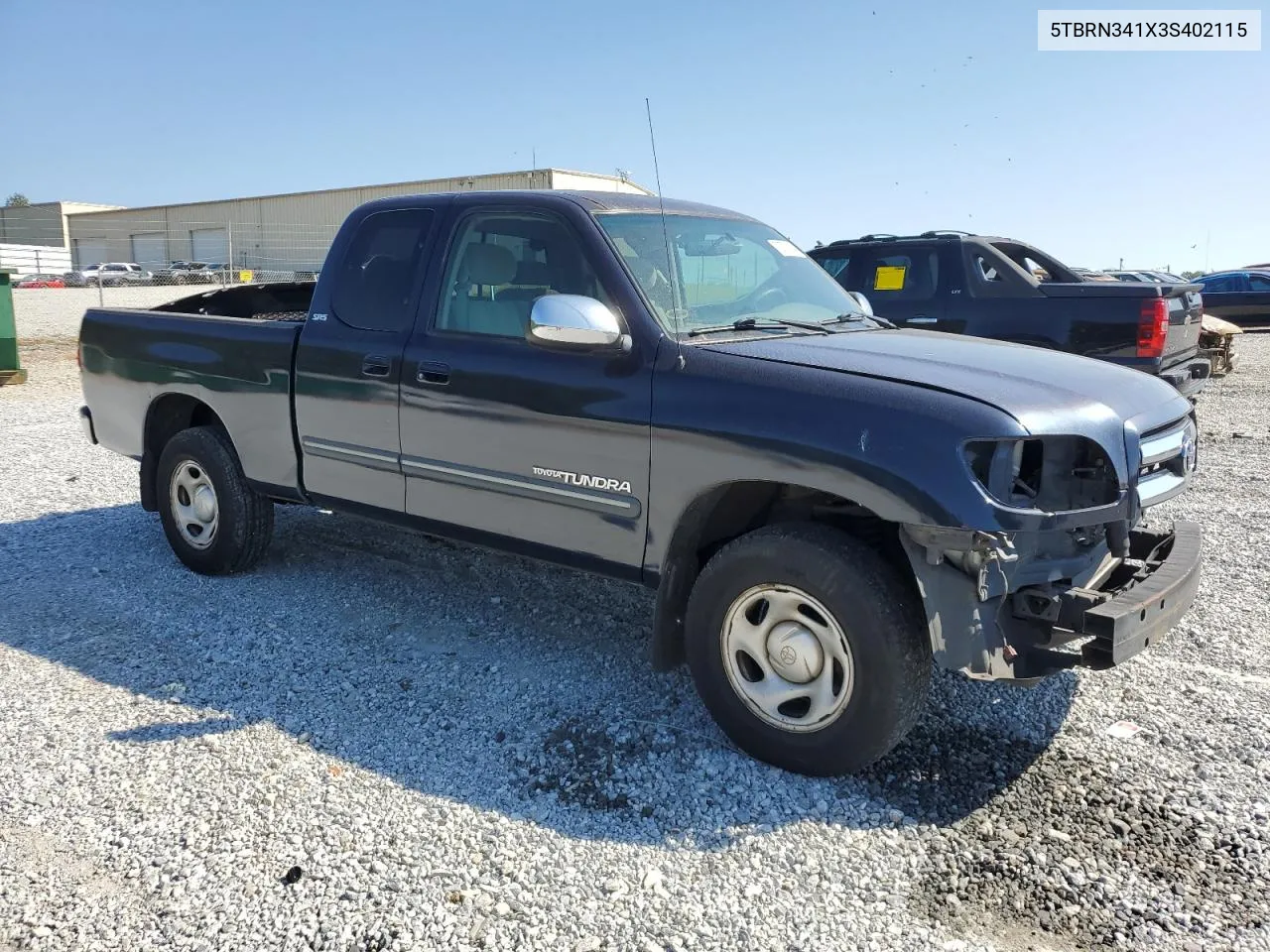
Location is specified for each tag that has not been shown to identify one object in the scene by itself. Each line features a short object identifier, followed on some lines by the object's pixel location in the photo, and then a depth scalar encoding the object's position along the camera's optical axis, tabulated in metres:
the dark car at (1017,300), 8.35
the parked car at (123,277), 31.67
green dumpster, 13.08
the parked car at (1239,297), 21.70
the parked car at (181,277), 29.92
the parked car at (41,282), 42.42
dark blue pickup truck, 3.06
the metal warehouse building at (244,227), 32.84
